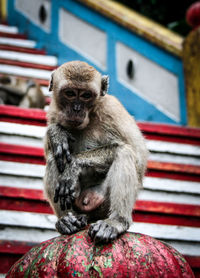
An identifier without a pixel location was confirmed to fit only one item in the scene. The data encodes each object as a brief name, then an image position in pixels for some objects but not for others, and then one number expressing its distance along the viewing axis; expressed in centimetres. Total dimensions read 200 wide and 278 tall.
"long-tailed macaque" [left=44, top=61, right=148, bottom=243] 255
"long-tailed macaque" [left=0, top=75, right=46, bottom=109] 611
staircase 340
